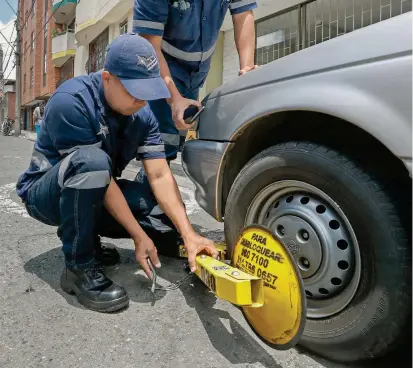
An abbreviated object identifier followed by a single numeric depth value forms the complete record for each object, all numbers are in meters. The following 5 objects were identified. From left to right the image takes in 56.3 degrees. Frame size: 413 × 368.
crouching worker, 1.52
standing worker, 1.94
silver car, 0.95
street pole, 22.21
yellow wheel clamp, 1.06
